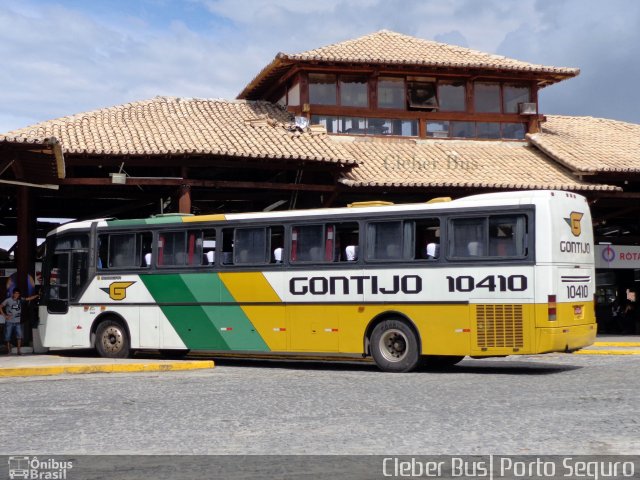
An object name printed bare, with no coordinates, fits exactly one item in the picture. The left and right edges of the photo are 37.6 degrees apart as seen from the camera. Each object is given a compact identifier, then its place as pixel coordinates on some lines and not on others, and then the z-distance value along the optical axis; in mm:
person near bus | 20594
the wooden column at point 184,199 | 23266
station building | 23875
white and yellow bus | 15047
